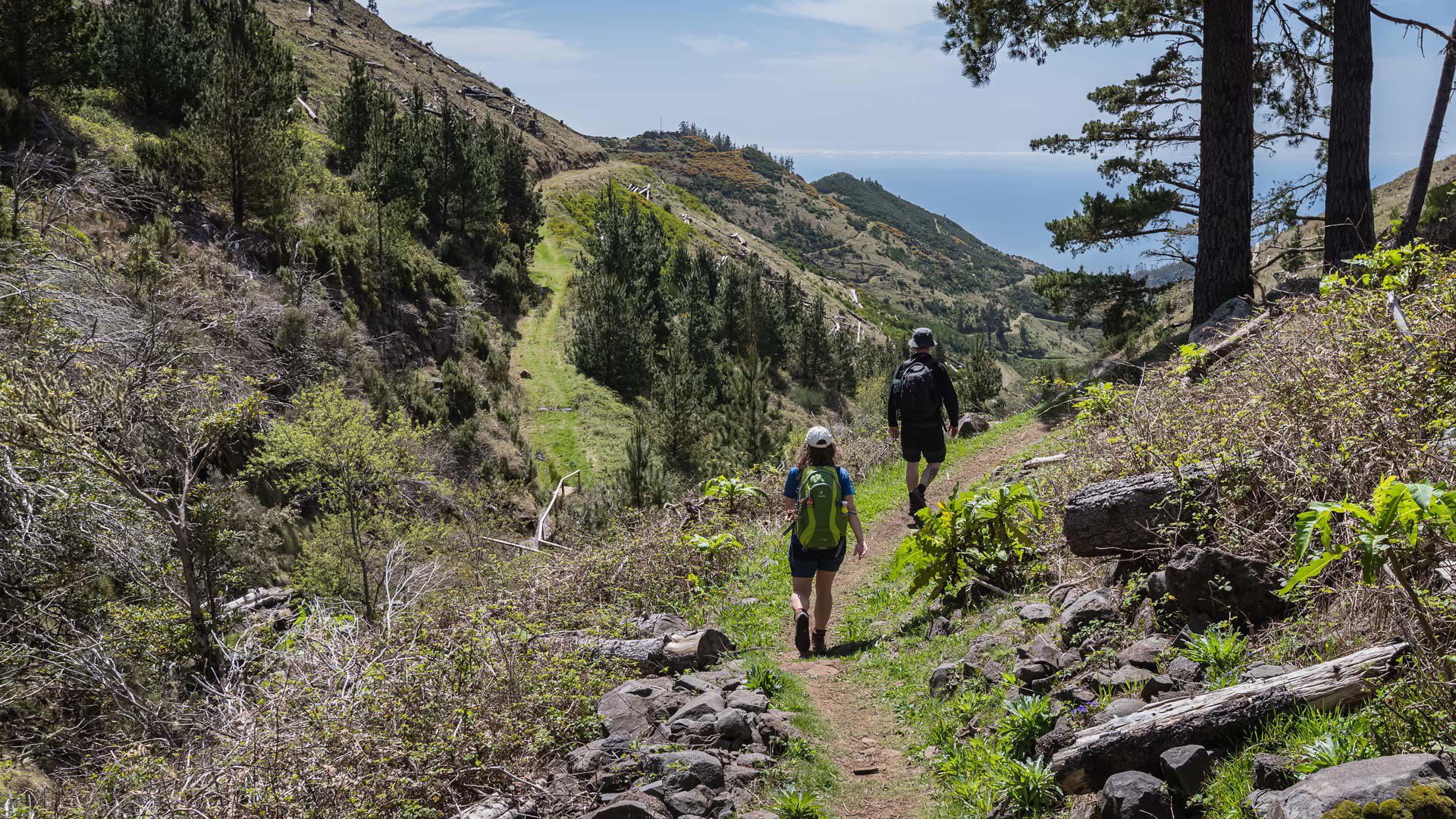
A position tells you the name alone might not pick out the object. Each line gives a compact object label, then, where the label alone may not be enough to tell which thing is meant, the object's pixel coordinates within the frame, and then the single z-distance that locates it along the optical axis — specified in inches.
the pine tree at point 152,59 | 1230.9
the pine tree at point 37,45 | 940.6
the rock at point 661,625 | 262.4
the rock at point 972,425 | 583.2
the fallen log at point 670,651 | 233.8
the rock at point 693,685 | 203.3
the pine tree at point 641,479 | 1003.9
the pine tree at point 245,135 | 1075.9
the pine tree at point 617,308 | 1690.5
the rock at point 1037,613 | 193.0
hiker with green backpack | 239.0
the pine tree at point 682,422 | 1307.8
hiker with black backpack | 317.7
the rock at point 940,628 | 229.3
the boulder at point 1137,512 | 179.3
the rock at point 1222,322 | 333.7
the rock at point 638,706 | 187.9
